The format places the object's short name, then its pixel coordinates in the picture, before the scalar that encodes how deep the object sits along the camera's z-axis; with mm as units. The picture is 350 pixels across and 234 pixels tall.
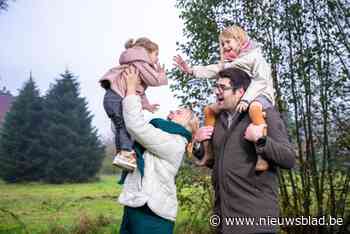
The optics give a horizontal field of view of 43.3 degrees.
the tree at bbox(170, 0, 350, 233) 4609
